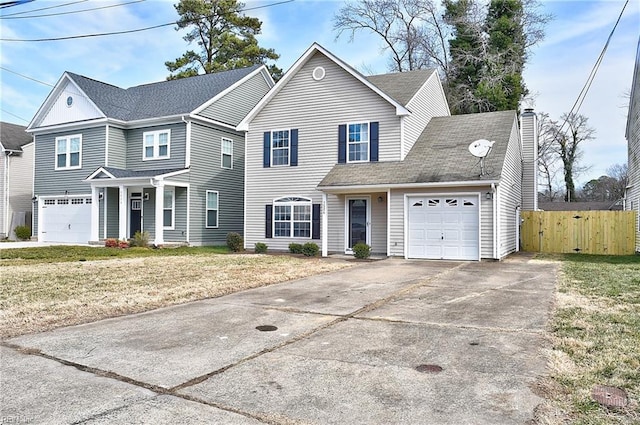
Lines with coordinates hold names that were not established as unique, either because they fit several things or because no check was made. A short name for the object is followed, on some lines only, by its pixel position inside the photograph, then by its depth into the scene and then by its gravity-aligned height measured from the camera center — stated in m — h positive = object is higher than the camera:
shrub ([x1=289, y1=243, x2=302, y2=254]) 17.48 -1.10
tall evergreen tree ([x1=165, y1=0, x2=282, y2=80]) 36.53 +14.10
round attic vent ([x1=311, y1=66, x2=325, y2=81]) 18.20 +5.54
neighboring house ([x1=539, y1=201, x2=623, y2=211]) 38.41 +0.98
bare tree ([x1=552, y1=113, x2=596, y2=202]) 42.97 +6.64
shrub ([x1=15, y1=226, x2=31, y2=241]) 24.84 -0.77
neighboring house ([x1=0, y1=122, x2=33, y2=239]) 26.81 +2.02
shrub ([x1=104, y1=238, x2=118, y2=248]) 19.22 -1.01
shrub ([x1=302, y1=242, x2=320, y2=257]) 16.88 -1.10
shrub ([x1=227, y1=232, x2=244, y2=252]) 19.06 -0.95
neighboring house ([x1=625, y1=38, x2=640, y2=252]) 18.28 +2.90
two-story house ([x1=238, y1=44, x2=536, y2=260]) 15.23 +1.73
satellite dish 14.22 +2.08
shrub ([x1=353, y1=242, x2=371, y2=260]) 15.96 -1.10
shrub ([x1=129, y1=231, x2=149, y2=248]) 19.52 -0.90
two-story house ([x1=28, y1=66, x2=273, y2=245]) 20.73 +2.74
